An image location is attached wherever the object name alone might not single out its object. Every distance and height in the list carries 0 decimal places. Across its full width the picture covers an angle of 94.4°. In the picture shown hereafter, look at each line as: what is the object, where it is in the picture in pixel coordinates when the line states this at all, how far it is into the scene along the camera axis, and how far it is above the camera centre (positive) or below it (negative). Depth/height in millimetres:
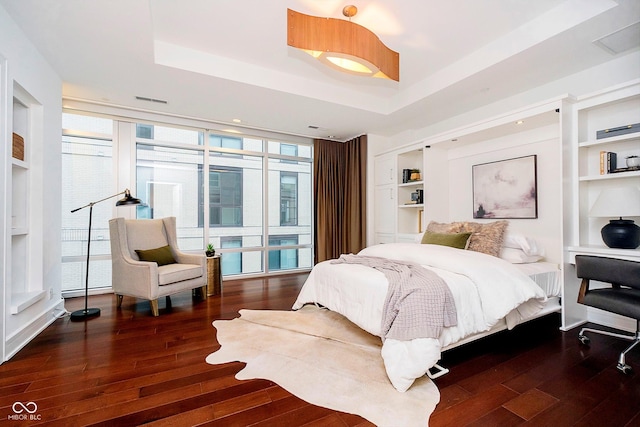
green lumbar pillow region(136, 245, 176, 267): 3435 -468
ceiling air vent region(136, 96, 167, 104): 3676 +1470
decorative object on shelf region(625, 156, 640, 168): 2508 +450
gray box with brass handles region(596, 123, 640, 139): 2518 +736
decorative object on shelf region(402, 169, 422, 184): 4598 +620
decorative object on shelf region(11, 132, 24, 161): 2406 +572
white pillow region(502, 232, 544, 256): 3092 -306
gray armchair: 3098 -554
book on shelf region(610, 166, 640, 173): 2489 +389
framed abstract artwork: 3432 +323
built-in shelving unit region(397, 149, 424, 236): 4691 +325
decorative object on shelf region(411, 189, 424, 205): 4529 +293
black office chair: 2008 -582
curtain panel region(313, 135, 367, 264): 5281 +322
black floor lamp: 2986 -998
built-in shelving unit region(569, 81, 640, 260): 2535 +614
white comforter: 1758 -616
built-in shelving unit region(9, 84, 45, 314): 2582 +45
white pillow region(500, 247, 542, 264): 3055 -438
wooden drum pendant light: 2047 +1249
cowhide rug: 1615 -1027
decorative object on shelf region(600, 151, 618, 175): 2672 +477
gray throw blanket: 1793 -588
